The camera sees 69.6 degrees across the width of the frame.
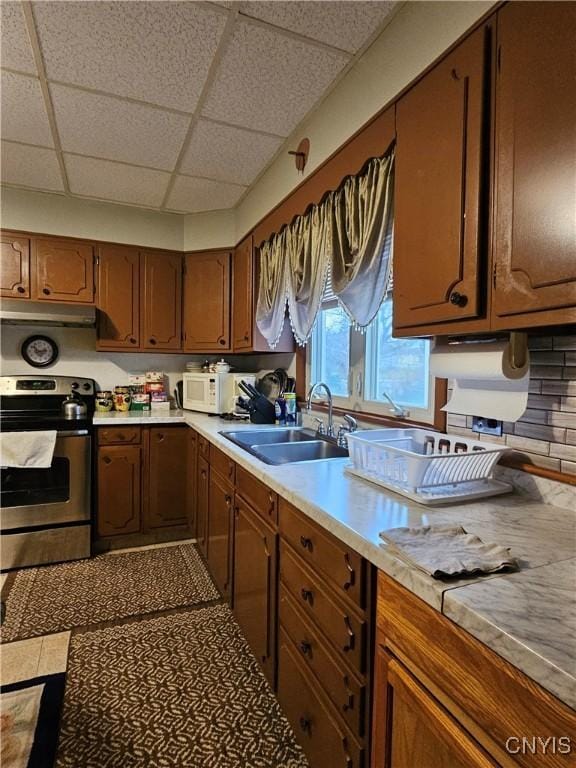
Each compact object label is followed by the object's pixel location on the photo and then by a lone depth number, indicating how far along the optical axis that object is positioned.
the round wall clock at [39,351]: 3.08
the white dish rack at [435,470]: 1.12
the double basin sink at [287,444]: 2.02
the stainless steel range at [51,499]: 2.50
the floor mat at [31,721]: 1.32
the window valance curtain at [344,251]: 1.44
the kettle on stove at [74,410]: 2.77
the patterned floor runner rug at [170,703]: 1.33
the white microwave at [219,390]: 2.93
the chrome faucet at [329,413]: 2.13
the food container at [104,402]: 3.15
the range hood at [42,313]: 2.66
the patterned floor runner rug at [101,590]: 2.03
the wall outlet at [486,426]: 1.29
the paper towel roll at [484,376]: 1.12
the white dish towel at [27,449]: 2.46
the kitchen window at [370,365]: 1.85
